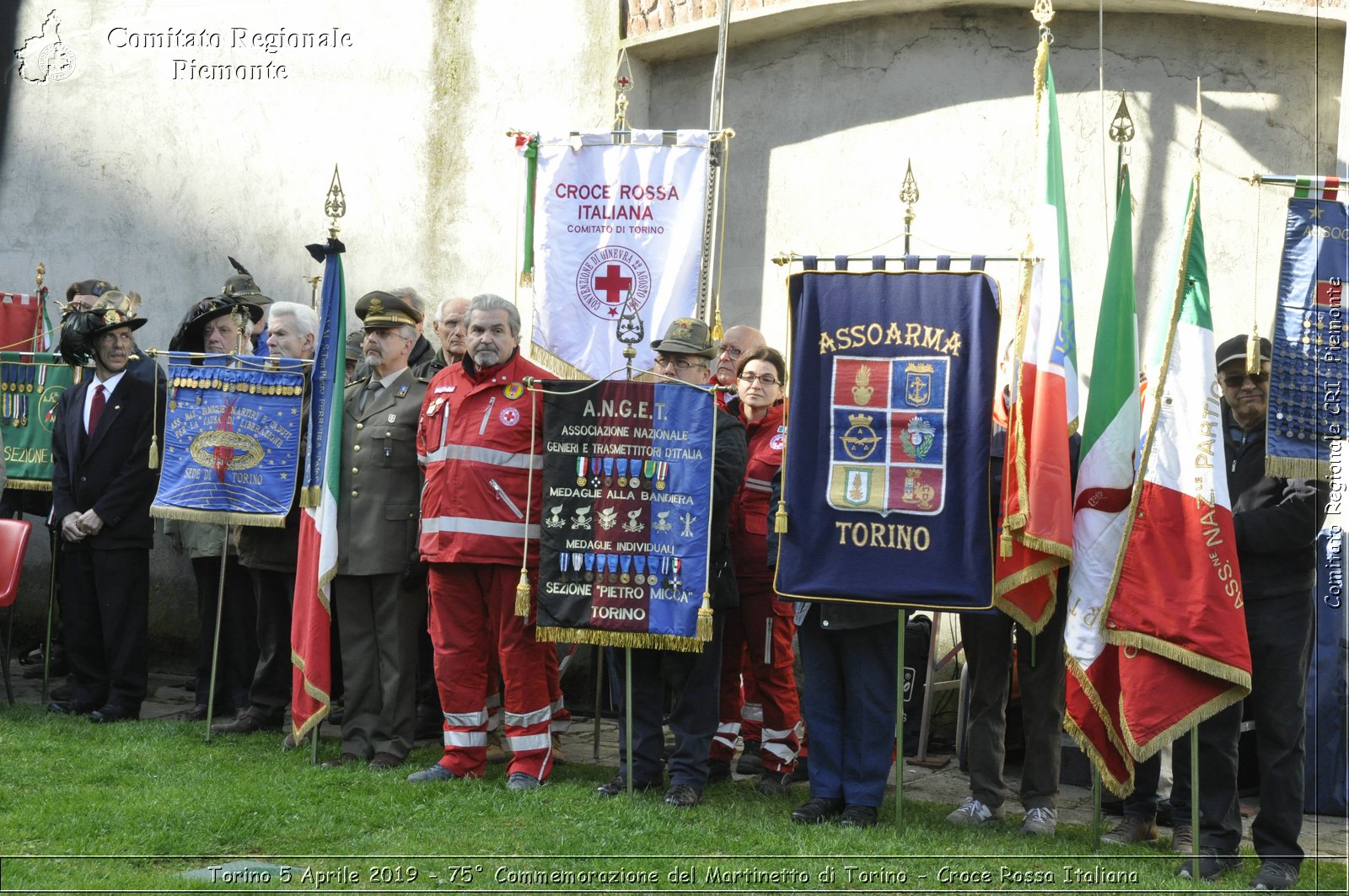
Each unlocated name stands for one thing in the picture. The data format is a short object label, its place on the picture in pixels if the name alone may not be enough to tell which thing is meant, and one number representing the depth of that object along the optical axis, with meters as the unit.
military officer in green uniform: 7.14
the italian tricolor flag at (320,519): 7.09
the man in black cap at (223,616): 8.22
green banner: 8.91
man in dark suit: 8.15
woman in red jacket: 7.01
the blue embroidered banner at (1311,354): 5.38
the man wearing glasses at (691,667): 6.48
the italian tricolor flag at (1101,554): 5.94
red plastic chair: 8.08
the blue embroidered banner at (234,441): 7.57
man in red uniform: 6.65
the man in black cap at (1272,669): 5.61
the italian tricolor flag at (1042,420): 5.96
